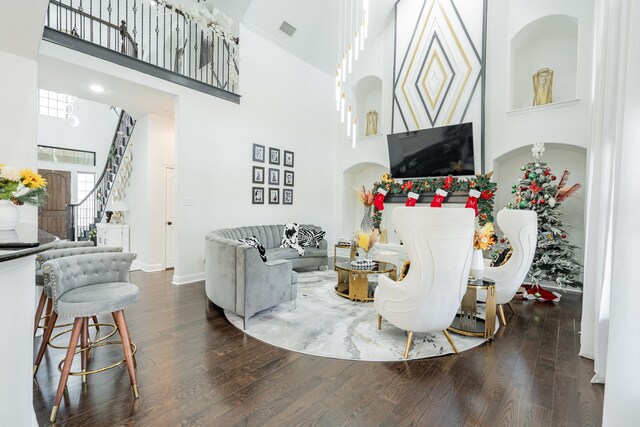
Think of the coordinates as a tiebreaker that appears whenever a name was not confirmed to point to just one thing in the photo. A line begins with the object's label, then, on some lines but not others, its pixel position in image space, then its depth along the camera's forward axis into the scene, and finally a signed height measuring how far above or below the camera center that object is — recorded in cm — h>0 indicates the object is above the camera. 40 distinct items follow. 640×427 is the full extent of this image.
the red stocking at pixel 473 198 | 532 +21
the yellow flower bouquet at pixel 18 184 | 170 +7
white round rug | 271 -130
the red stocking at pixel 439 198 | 542 +19
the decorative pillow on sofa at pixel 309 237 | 610 -65
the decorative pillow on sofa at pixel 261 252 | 348 -57
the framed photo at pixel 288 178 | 691 +60
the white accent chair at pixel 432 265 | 242 -47
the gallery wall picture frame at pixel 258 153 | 619 +106
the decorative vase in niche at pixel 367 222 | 540 -28
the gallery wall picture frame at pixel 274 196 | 660 +18
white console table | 615 -72
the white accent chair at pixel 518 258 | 343 -53
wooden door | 935 -23
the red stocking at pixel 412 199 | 539 +17
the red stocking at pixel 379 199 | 620 +17
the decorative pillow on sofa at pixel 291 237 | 598 -67
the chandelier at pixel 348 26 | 658 +414
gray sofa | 321 -86
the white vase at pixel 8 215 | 170 -11
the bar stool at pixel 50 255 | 257 -49
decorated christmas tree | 449 -24
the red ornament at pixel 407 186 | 640 +47
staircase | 662 +15
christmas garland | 536 +45
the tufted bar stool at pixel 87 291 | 185 -62
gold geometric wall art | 588 +304
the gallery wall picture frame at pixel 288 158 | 689 +106
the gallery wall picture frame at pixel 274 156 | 654 +106
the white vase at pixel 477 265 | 315 -58
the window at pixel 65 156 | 932 +138
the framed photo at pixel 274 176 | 656 +61
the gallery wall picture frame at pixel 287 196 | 691 +19
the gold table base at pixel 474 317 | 298 -111
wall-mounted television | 582 +117
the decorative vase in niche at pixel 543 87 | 522 +219
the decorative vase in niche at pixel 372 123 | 756 +211
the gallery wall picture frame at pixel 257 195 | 622 +17
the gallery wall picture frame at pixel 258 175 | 620 +60
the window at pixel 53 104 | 938 +297
